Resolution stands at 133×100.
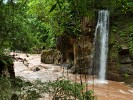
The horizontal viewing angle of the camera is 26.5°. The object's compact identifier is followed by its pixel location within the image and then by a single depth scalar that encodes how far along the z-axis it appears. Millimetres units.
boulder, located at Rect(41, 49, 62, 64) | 16520
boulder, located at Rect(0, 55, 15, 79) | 7108
